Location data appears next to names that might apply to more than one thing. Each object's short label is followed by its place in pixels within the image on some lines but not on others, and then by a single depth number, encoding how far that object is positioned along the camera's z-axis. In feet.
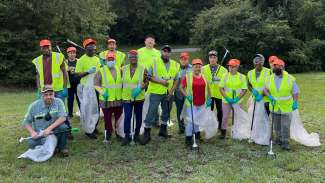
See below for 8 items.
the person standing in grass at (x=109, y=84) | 28.86
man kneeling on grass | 26.53
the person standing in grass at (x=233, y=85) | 30.45
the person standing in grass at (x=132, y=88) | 28.73
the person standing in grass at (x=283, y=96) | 28.22
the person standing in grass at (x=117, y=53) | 32.53
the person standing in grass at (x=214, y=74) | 31.27
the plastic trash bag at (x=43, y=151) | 26.03
